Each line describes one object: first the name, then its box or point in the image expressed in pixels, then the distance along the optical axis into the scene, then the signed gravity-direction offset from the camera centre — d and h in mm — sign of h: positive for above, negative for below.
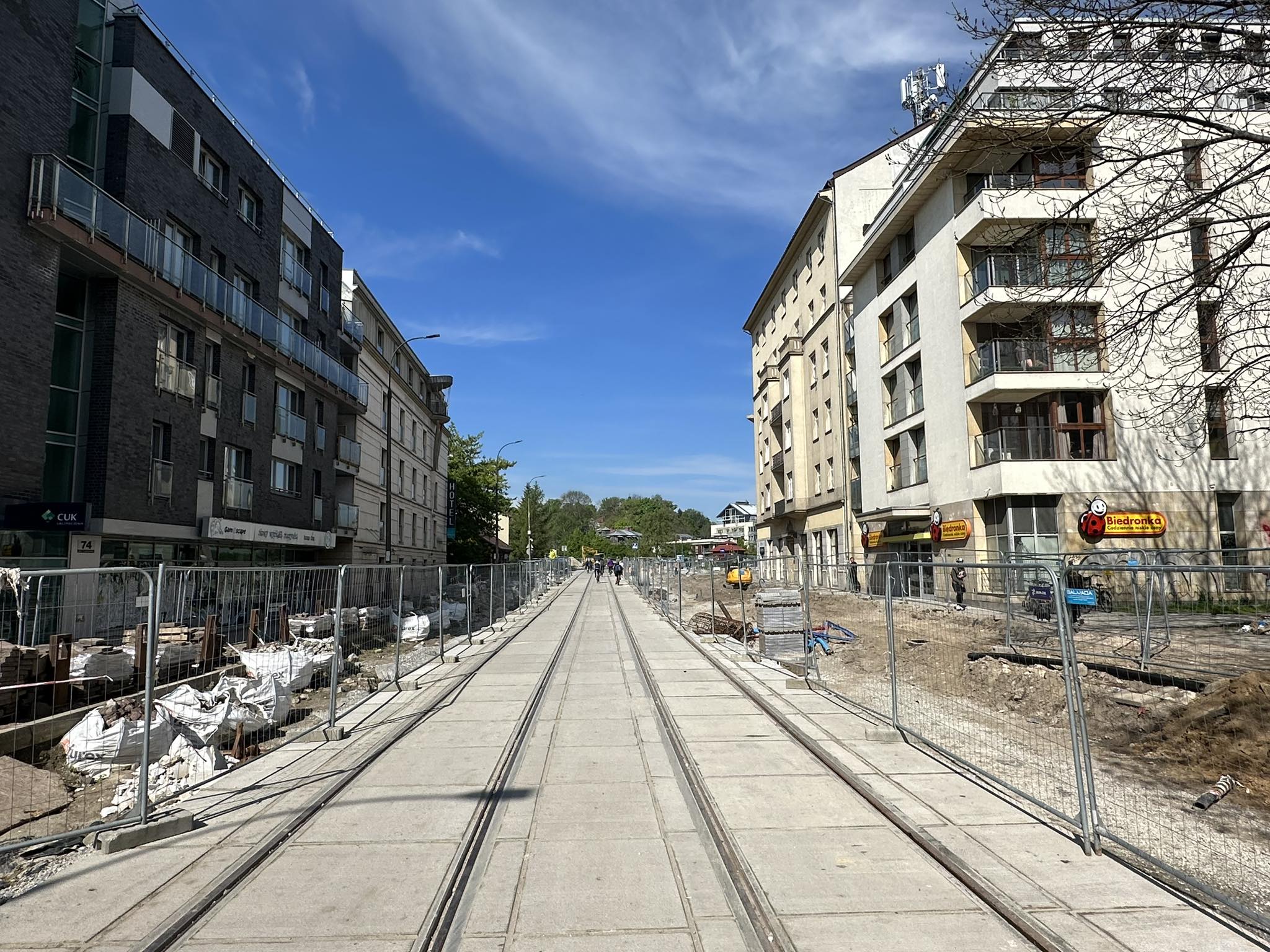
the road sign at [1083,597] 9812 -535
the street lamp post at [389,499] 30531 +2576
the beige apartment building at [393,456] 34531 +5581
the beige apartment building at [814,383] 37719 +9763
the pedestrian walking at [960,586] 9766 -387
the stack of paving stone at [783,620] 14727 -1166
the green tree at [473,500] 53438 +4405
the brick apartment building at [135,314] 15547 +6286
